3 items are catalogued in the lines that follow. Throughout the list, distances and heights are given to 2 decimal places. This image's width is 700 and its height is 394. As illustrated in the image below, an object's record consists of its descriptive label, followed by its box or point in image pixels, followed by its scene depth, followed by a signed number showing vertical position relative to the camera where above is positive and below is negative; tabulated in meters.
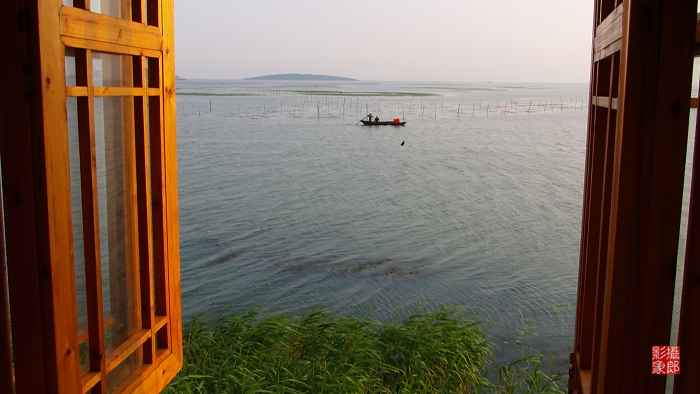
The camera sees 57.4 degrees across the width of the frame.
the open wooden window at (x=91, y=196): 2.11 -0.35
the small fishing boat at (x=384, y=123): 39.41 -0.93
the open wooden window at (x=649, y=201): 1.81 -0.26
